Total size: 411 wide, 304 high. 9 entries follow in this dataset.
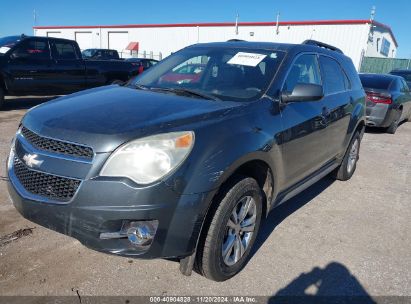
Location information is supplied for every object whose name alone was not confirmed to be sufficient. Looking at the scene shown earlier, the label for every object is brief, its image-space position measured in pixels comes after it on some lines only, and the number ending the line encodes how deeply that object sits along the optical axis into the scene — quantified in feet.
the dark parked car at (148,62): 63.57
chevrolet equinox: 7.34
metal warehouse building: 98.37
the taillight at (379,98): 29.53
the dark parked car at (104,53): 66.58
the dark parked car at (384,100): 29.66
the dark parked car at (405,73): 47.67
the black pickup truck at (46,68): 30.30
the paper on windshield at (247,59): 11.48
